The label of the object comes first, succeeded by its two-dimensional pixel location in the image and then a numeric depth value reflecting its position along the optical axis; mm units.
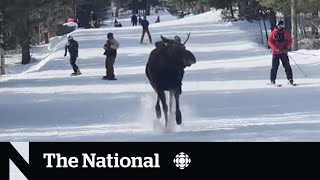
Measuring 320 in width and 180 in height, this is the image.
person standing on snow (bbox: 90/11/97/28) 67312
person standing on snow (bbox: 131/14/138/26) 65438
